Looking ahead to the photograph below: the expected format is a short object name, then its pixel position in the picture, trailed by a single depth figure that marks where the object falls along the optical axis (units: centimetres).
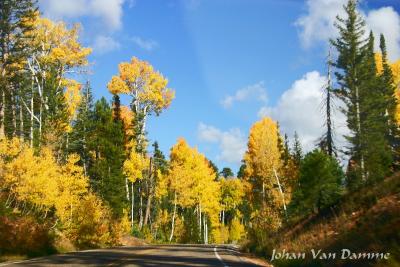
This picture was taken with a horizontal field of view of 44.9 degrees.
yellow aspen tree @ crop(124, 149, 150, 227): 4962
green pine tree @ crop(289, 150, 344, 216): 2759
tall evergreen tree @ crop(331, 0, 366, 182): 4376
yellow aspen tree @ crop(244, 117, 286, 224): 5381
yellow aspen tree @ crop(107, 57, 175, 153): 5053
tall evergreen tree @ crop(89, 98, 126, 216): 4359
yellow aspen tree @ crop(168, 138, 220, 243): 5872
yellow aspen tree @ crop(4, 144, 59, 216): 2470
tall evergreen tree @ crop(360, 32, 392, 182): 4228
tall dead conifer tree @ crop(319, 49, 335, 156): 4019
